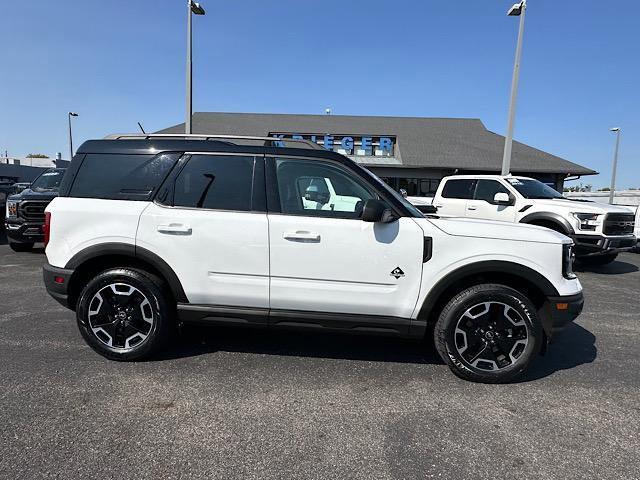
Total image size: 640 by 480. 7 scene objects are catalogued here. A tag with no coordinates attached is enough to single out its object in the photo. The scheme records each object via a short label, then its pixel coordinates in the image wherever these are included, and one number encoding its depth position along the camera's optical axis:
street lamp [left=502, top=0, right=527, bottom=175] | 12.20
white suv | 3.23
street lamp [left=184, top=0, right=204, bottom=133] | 11.84
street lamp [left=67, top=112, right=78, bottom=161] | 34.09
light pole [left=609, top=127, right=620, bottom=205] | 28.44
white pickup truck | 7.56
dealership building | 21.42
